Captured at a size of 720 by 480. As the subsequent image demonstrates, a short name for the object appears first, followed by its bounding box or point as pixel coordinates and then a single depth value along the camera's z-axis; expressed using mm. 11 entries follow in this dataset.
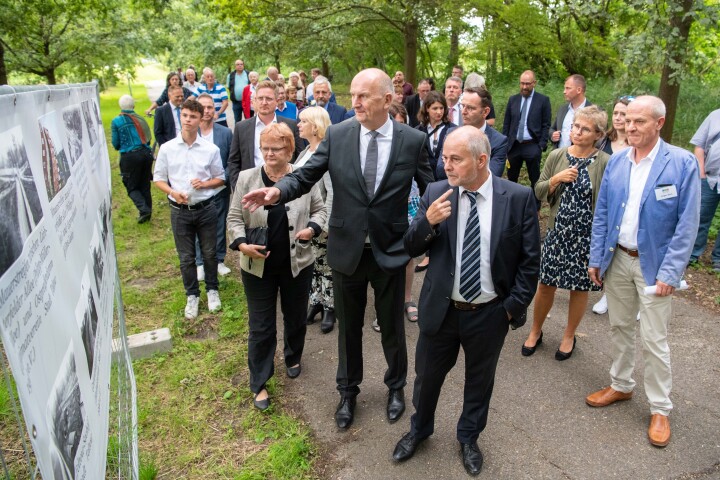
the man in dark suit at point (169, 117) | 7352
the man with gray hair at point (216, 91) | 10664
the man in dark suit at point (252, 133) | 5090
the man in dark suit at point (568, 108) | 6168
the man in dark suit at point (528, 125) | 7180
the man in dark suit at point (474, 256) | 2674
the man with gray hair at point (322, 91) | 6461
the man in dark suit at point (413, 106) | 9328
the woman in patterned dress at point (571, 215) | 3930
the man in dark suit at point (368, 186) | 3197
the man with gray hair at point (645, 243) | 3180
